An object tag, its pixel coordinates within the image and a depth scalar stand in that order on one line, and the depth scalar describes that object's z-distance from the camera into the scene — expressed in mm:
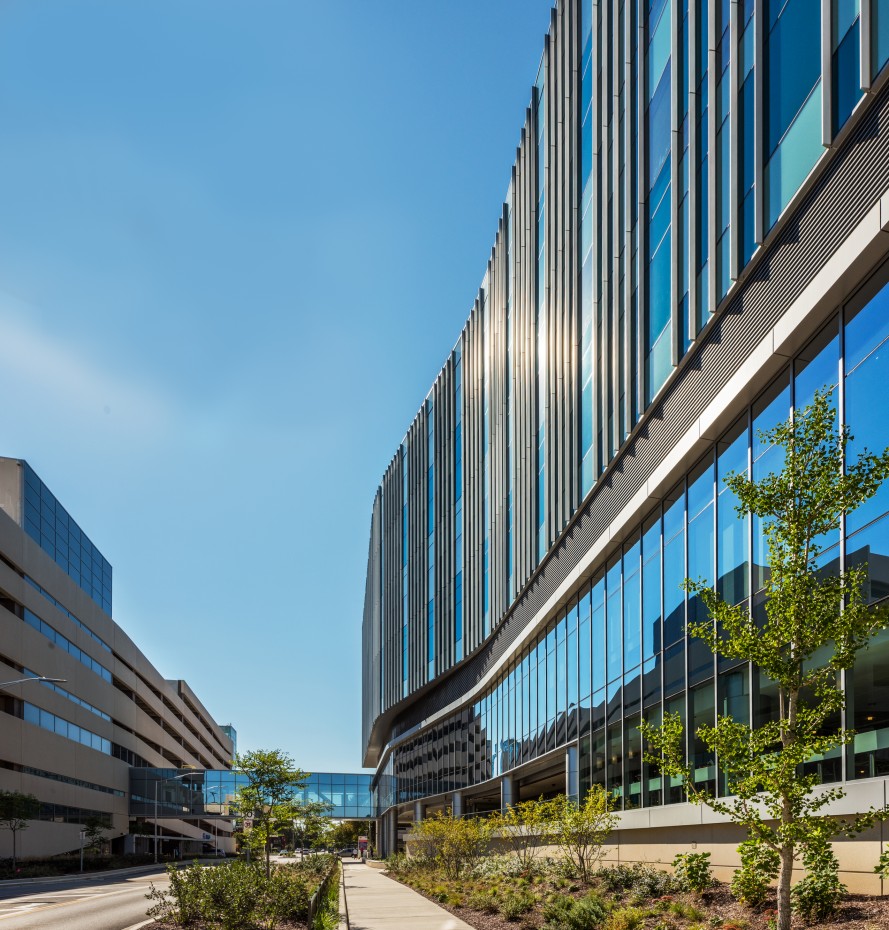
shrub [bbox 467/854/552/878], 29844
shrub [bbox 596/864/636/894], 21125
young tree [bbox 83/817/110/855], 64875
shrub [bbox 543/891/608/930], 16328
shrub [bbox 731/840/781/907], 12297
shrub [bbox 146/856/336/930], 16266
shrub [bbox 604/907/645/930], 14953
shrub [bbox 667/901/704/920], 15505
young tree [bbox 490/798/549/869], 27938
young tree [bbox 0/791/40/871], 46719
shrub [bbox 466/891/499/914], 22289
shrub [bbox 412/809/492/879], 35438
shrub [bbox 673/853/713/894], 16594
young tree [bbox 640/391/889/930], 11508
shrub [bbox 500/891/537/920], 20094
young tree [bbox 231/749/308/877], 29938
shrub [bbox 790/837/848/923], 13023
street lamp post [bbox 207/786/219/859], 121319
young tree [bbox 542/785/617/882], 23234
